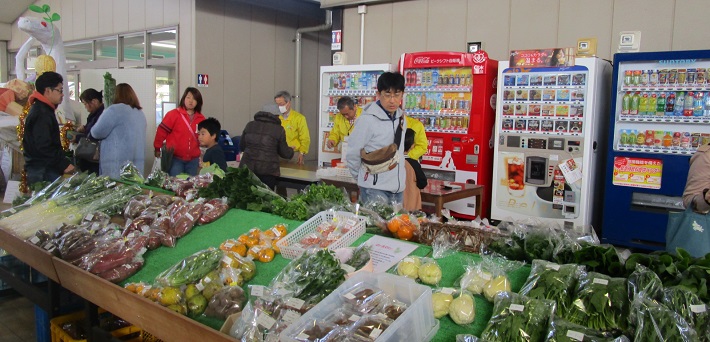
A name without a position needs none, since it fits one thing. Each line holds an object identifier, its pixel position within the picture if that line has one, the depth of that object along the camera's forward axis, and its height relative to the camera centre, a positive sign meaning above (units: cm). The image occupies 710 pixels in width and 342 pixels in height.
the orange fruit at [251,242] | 286 -66
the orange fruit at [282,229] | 298 -62
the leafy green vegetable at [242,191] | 353 -51
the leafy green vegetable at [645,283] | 179 -52
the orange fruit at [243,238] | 289 -65
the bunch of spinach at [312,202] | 325 -51
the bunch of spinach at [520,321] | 175 -65
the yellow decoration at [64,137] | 723 -35
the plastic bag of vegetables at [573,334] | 166 -65
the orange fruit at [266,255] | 273 -70
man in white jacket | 419 -18
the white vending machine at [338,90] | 717 +41
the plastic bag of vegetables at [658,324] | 161 -59
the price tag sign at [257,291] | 218 -71
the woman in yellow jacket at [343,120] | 684 -1
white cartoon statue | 808 +111
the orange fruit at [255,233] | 295 -64
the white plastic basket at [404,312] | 178 -66
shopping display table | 206 -80
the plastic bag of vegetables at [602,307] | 179 -61
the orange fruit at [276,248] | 282 -68
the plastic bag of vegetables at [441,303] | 200 -67
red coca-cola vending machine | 627 +14
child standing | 554 -27
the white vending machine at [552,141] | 562 -16
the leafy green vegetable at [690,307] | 167 -56
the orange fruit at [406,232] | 283 -58
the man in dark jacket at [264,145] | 568 -29
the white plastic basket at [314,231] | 270 -61
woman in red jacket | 629 -22
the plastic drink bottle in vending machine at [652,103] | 527 +25
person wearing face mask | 770 -17
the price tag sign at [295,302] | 201 -69
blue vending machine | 508 -7
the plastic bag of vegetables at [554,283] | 191 -58
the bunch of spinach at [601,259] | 206 -52
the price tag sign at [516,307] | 183 -62
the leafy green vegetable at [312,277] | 212 -64
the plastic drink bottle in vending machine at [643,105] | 531 +23
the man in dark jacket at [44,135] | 482 -22
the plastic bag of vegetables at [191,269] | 246 -72
